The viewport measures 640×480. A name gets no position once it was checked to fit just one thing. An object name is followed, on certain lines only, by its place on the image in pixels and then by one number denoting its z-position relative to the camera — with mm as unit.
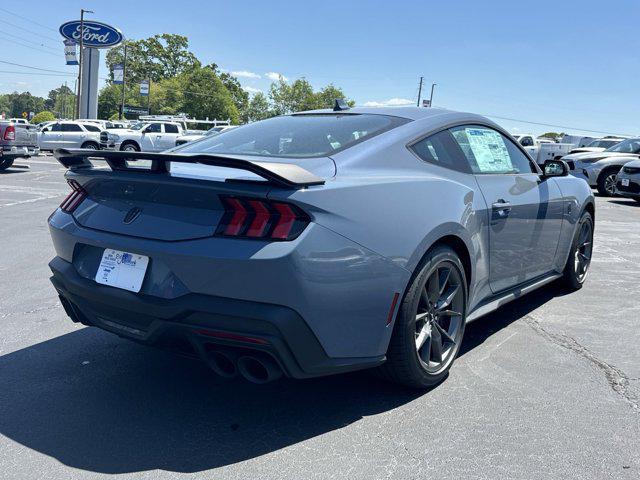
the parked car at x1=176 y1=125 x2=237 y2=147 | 25428
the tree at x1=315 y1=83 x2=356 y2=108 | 92188
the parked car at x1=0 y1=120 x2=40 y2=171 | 17219
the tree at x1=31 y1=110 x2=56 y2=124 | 96112
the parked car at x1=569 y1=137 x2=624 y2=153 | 23052
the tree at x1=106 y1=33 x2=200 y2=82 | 102000
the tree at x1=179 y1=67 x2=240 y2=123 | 86312
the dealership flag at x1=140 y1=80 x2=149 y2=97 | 70000
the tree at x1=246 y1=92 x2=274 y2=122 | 93688
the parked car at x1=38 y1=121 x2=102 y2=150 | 28016
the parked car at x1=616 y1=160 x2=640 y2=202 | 14703
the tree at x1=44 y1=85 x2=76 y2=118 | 144450
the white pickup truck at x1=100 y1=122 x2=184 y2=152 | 27422
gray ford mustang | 2453
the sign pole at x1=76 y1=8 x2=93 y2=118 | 46500
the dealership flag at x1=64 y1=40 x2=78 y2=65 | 49031
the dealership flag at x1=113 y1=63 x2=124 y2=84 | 68312
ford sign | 47906
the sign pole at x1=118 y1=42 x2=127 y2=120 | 64169
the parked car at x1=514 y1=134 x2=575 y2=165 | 26891
